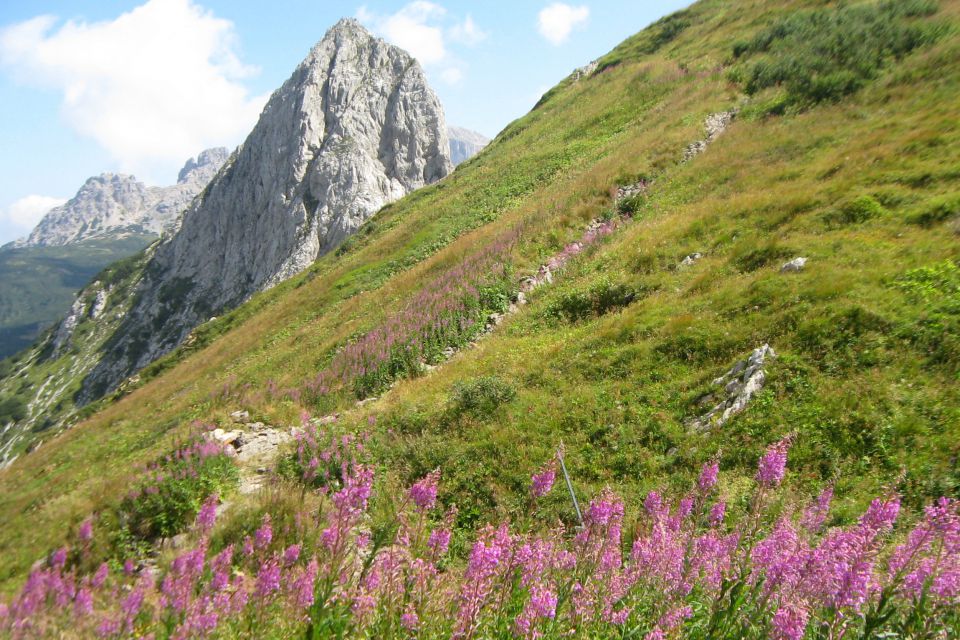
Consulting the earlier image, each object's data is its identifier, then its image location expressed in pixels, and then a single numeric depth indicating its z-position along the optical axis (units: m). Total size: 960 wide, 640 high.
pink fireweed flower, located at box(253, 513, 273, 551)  4.60
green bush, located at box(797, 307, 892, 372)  8.18
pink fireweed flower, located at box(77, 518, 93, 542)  6.39
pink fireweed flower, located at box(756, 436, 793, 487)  4.15
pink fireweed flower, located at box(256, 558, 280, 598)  3.88
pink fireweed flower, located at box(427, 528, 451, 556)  4.02
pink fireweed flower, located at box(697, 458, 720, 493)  4.76
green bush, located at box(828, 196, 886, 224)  12.09
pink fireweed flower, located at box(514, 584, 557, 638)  3.42
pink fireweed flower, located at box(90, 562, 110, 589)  4.48
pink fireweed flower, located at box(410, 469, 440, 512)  4.48
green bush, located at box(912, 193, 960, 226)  10.87
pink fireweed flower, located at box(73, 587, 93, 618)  3.97
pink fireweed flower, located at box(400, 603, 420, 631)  3.59
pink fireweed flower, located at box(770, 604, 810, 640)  3.01
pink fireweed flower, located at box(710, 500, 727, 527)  4.62
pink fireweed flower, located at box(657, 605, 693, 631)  3.63
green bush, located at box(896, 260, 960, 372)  7.70
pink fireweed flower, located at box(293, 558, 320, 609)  3.79
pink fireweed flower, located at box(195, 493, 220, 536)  4.72
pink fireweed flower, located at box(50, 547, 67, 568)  4.68
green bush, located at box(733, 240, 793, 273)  11.98
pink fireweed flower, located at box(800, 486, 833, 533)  4.51
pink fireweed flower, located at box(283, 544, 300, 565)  4.38
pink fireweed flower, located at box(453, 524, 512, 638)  3.49
